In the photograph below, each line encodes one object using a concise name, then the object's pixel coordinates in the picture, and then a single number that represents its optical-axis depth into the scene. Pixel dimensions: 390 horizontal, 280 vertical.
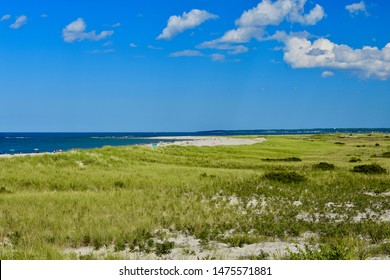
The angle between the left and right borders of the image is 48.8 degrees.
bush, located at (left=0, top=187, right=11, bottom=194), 25.86
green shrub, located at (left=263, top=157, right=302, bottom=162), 59.91
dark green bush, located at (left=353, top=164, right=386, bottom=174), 37.56
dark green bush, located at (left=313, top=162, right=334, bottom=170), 41.89
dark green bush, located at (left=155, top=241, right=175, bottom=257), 12.70
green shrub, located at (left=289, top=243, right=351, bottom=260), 10.26
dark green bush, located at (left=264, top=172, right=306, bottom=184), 30.53
